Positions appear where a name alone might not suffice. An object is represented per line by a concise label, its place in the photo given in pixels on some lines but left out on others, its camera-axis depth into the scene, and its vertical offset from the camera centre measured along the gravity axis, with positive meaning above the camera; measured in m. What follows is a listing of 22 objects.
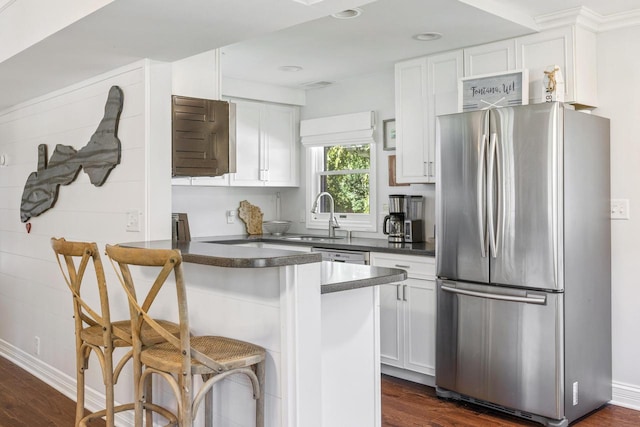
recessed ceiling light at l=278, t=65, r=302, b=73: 4.72 +1.14
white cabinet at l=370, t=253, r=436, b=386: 3.93 -0.75
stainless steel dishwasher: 4.28 -0.34
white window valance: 5.05 +0.71
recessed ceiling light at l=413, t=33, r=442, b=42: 3.76 +1.11
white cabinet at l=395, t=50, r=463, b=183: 4.12 +0.75
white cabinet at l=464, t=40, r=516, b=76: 3.78 +0.98
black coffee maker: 4.56 -0.06
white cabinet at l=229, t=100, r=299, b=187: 5.34 +0.60
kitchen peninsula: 2.16 -0.46
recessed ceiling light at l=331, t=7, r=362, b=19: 3.36 +1.12
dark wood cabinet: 3.28 +0.42
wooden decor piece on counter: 5.63 -0.06
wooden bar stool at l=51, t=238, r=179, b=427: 2.45 -0.52
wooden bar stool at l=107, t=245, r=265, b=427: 2.01 -0.52
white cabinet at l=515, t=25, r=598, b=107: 3.52 +0.91
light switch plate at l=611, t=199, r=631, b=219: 3.60 +0.00
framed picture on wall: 4.89 +0.62
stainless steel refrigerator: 3.20 -0.29
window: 5.22 +0.25
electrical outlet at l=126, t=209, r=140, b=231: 3.19 -0.05
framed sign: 3.61 +0.74
